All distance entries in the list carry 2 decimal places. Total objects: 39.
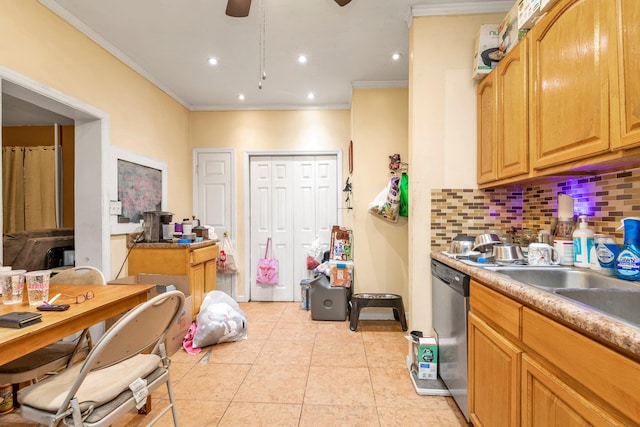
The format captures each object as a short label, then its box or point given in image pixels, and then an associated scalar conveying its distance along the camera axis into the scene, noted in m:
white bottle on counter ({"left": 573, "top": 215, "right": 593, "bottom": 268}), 1.50
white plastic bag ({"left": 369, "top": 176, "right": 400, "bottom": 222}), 3.11
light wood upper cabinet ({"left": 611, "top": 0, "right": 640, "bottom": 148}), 1.02
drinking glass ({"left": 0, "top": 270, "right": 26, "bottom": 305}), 1.34
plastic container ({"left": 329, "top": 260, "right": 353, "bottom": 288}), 3.33
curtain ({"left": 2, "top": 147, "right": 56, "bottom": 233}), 3.39
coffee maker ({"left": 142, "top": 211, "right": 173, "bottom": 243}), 3.02
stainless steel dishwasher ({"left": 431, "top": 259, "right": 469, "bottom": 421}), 1.66
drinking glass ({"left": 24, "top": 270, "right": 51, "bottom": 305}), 1.35
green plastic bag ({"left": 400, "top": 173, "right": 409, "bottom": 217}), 3.19
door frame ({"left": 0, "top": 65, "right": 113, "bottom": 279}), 2.56
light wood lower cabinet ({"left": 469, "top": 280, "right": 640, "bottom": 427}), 0.74
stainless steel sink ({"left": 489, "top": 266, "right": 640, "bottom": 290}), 1.41
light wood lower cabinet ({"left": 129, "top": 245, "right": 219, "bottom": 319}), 2.92
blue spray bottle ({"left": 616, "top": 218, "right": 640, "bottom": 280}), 1.24
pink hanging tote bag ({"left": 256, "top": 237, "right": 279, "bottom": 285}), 4.07
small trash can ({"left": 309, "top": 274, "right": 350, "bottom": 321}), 3.34
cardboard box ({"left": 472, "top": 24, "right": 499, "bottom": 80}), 1.97
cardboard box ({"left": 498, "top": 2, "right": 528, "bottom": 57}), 1.72
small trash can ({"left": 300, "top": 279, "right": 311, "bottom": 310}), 3.80
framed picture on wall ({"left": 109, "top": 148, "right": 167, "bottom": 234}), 2.74
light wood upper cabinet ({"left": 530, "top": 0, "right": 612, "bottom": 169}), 1.16
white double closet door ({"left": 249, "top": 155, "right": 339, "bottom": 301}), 4.13
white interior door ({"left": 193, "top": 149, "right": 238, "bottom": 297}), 4.13
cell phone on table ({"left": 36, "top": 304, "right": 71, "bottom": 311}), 1.28
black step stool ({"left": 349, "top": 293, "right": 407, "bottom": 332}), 3.05
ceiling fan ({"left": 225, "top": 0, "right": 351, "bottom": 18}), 1.87
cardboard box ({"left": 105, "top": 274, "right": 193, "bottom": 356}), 2.53
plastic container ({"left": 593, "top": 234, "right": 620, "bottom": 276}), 1.35
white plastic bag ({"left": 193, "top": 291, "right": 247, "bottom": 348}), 2.67
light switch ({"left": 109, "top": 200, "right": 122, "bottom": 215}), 2.67
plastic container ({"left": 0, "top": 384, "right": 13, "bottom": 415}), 1.79
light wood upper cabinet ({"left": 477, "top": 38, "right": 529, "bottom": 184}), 1.64
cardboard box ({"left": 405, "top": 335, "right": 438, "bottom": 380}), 2.07
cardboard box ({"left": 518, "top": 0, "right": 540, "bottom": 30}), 1.53
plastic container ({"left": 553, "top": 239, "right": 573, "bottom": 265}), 1.59
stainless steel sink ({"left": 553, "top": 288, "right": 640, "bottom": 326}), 1.13
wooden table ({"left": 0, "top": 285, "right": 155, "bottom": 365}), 1.03
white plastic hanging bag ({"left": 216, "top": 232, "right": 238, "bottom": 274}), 3.92
